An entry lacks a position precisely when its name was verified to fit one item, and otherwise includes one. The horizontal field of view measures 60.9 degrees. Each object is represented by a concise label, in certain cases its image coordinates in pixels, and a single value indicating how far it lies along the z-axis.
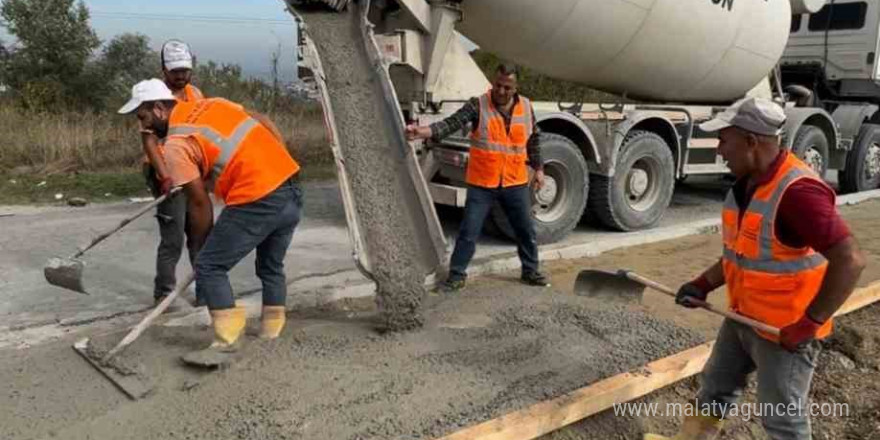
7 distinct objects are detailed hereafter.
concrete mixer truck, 6.42
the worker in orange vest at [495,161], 5.27
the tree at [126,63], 16.22
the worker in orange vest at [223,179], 3.61
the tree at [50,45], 14.95
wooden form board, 3.12
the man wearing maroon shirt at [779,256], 2.46
